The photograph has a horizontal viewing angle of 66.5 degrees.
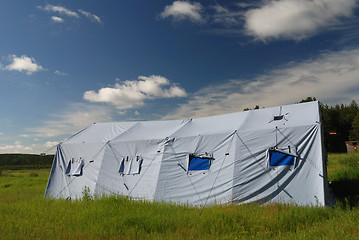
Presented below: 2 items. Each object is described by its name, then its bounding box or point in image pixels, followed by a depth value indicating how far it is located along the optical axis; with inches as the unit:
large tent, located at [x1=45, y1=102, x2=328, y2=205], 363.9
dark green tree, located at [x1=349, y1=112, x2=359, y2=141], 1648.6
